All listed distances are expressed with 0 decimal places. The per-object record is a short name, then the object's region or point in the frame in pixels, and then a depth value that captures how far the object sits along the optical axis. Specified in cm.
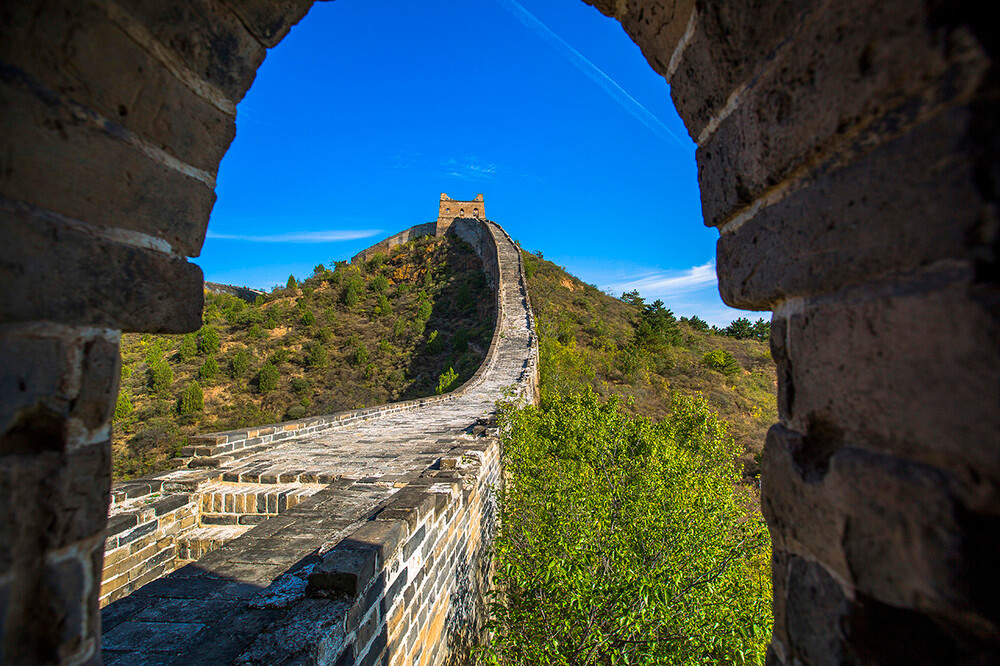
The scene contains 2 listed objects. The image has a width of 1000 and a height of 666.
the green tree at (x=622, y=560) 380
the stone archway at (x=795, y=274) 74
